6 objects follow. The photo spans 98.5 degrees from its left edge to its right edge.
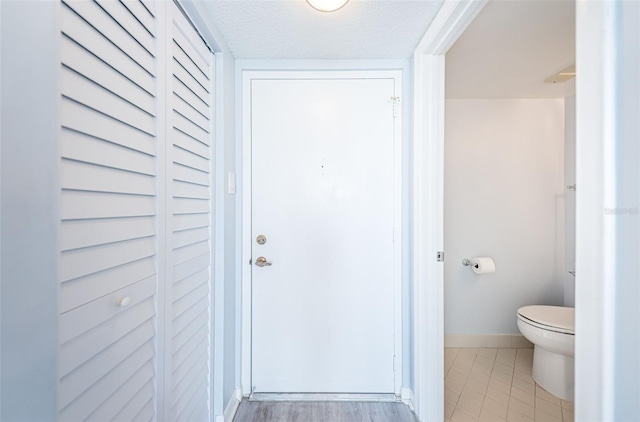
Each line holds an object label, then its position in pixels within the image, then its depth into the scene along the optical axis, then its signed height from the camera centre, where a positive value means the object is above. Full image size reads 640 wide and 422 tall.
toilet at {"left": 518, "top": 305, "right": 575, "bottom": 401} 1.69 -0.84
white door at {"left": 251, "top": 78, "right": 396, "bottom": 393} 1.68 -0.15
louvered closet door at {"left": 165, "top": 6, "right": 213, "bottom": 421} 1.02 -0.05
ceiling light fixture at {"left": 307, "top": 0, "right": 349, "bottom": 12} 1.13 +0.85
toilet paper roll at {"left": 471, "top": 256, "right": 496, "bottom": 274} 2.17 -0.43
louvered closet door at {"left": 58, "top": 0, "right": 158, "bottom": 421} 0.60 -0.01
